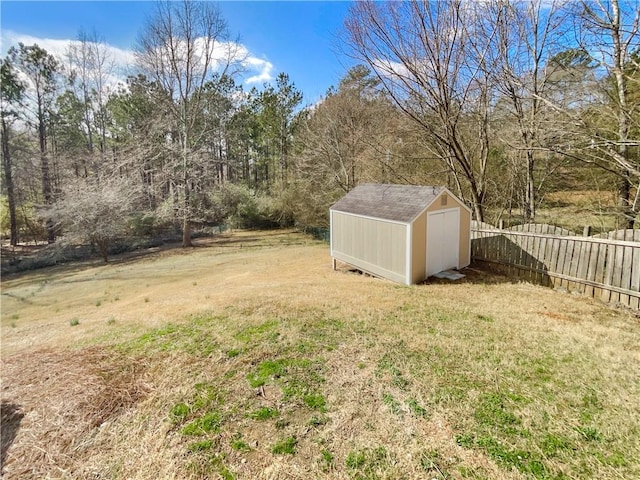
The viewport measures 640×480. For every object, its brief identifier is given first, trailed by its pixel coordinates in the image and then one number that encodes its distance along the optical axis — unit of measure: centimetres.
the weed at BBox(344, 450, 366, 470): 252
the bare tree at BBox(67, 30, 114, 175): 2092
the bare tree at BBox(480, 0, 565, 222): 835
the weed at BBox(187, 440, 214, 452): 271
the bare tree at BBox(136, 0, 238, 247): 1659
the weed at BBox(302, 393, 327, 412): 318
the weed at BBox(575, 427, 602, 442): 268
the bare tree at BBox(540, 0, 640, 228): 515
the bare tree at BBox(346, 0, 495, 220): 818
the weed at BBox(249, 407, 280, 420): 306
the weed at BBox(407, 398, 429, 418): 304
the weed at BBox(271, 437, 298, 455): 266
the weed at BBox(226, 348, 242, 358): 420
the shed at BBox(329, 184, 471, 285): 798
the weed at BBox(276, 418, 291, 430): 294
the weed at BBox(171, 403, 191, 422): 307
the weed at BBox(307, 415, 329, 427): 297
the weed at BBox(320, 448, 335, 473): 249
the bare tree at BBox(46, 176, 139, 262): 1497
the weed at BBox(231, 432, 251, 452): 271
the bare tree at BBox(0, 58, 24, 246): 1717
